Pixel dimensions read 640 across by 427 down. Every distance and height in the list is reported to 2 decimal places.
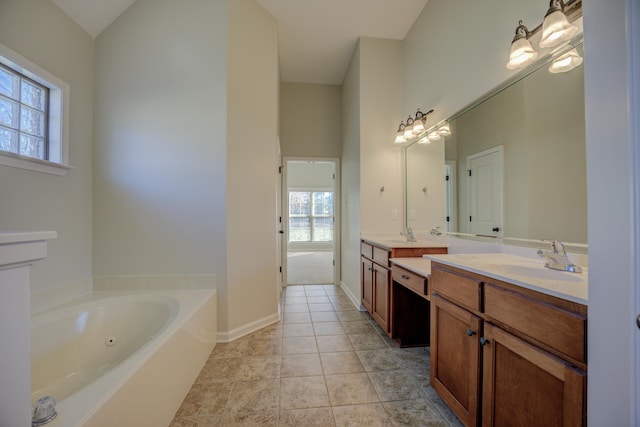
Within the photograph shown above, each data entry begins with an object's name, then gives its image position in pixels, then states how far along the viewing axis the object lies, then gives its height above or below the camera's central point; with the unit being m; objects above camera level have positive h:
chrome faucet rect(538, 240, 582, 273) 1.22 -0.21
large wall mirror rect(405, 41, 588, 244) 1.25 +0.31
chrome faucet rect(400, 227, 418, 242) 2.54 -0.21
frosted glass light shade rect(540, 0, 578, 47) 1.20 +0.86
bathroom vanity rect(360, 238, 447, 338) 2.26 -0.51
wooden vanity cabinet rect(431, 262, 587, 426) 0.81 -0.53
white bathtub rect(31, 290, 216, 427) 1.01 -0.77
